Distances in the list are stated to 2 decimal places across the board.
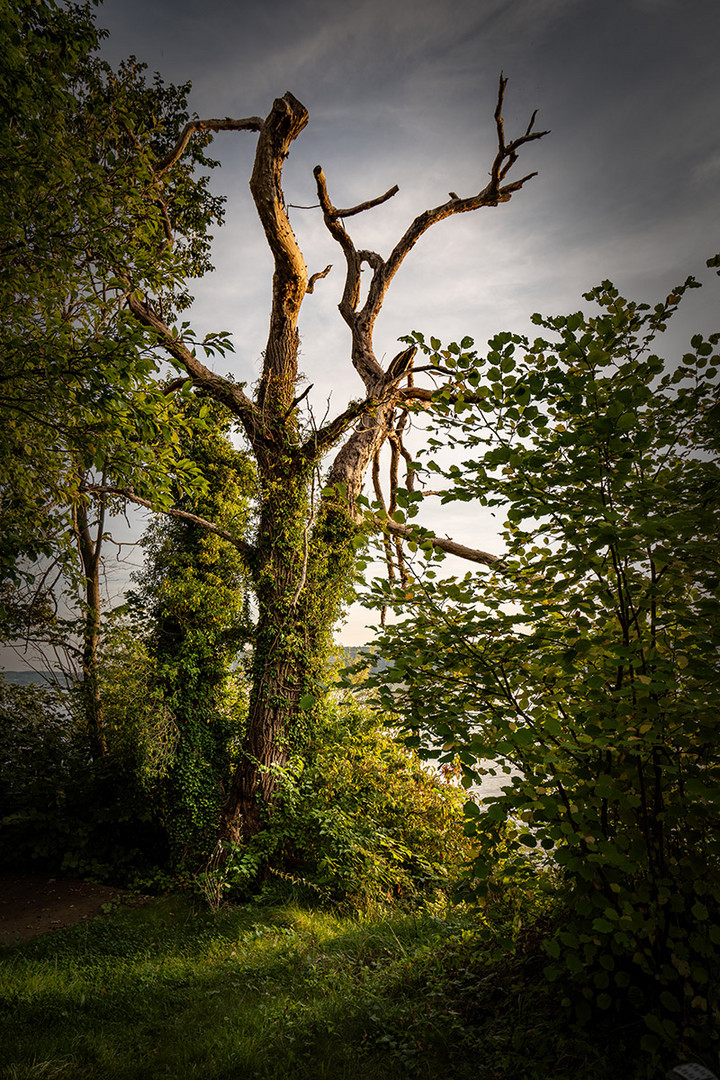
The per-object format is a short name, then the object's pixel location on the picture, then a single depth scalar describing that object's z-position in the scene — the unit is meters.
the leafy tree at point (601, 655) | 1.82
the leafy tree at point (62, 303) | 3.42
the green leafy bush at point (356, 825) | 5.89
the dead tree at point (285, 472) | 7.04
